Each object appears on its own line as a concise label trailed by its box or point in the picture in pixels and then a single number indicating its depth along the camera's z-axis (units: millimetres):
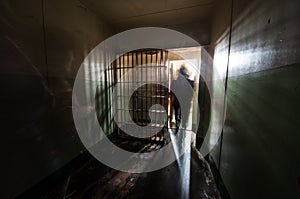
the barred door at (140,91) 2686
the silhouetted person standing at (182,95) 3193
